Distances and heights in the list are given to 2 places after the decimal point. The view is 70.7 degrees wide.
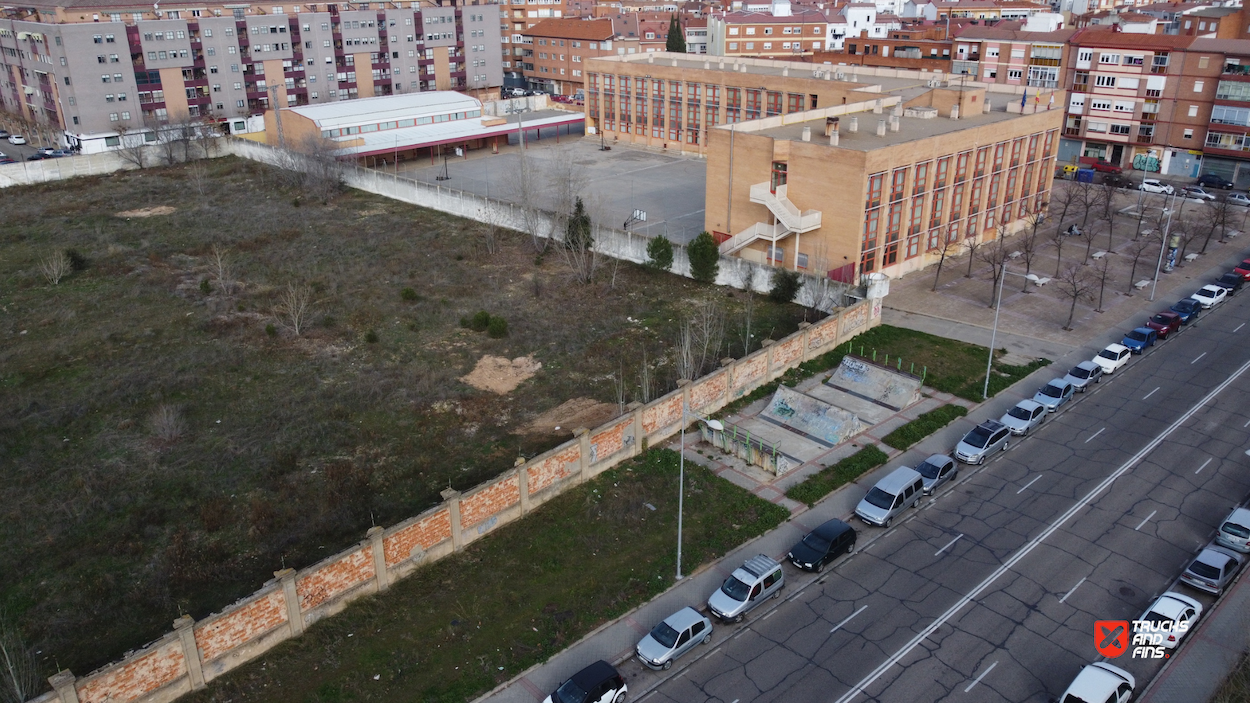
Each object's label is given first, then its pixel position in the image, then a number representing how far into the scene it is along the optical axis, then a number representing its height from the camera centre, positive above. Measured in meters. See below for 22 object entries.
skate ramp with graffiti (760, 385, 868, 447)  33.88 -14.61
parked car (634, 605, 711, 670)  22.66 -15.10
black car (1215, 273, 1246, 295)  48.19 -13.56
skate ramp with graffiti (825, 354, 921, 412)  36.47 -14.36
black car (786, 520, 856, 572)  26.33 -14.90
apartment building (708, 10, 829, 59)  115.31 -1.45
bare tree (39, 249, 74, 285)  49.97 -12.94
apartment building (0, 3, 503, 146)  85.00 -3.47
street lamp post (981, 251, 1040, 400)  36.97 -14.51
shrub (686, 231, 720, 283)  49.28 -12.38
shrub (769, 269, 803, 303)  46.16 -12.96
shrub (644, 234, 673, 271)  50.78 -12.46
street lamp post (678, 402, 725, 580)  30.33 -14.12
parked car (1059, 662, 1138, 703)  20.58 -14.74
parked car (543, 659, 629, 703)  20.98 -14.96
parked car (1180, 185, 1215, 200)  66.31 -12.33
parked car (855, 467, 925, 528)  28.61 -14.77
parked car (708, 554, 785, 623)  24.38 -14.99
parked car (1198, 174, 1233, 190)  70.38 -12.16
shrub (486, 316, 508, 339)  42.69 -13.83
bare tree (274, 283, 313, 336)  42.69 -13.51
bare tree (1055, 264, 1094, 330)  45.03 -13.84
